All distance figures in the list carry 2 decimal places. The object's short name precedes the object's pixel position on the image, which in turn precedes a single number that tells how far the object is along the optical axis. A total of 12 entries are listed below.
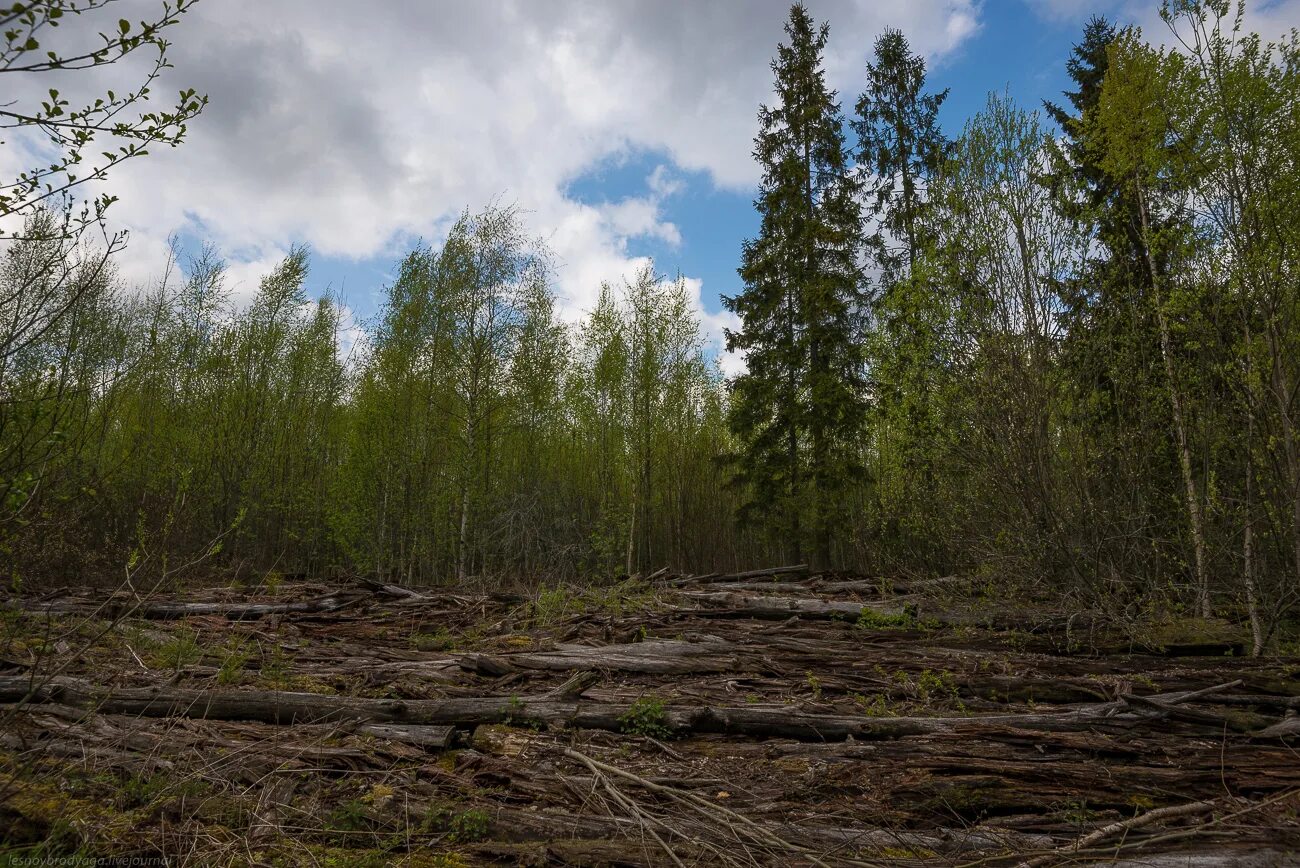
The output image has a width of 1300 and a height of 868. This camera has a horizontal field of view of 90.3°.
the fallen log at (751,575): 12.84
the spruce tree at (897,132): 18.14
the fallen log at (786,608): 8.93
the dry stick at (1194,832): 3.03
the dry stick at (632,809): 3.27
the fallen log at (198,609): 7.86
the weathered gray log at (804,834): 3.22
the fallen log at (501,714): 4.58
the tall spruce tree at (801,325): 17.70
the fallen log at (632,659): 6.15
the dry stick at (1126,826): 3.05
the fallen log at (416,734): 4.39
